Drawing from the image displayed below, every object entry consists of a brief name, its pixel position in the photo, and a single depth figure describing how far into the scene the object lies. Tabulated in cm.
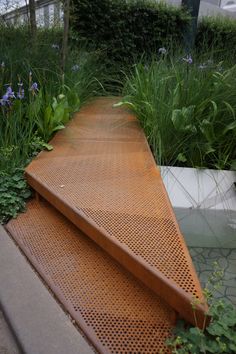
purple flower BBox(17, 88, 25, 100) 251
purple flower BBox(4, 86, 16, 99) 238
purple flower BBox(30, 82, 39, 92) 262
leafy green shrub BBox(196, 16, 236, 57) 608
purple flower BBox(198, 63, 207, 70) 306
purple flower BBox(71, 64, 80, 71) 389
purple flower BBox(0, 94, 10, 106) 238
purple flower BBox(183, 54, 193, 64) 316
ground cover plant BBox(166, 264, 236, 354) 114
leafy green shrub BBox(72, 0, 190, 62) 514
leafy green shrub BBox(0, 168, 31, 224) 201
